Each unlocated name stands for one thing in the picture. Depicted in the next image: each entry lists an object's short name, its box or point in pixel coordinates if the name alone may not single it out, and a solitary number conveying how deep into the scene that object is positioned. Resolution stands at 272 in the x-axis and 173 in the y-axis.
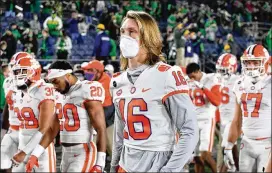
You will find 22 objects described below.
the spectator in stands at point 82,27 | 17.55
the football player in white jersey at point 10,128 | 6.81
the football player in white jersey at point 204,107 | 9.20
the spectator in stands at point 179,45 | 16.72
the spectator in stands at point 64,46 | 15.19
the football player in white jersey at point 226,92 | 9.70
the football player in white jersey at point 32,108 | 6.08
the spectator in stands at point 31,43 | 15.09
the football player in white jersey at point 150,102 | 3.35
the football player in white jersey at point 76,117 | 5.96
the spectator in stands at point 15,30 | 15.70
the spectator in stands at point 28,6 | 18.09
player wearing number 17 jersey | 6.71
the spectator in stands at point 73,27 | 17.39
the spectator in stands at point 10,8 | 17.38
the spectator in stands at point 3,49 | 14.19
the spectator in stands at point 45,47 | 15.64
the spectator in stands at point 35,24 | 16.69
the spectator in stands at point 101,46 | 15.00
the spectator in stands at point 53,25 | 16.44
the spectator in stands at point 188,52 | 16.81
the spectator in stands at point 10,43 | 14.47
